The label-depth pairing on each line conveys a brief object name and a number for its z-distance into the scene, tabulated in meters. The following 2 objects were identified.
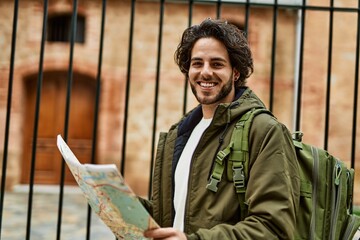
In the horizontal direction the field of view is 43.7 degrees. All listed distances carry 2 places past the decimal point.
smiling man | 1.48
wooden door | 11.06
